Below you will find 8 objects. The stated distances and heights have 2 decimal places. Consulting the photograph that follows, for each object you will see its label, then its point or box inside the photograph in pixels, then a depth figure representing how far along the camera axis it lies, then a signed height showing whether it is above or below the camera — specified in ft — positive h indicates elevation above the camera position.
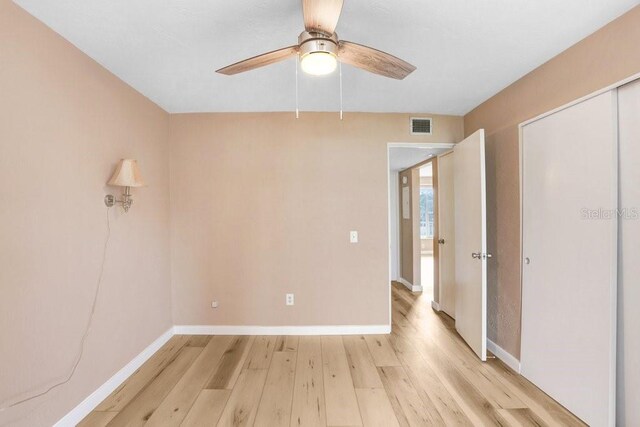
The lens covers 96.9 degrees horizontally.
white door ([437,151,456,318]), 11.31 -1.23
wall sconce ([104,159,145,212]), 6.82 +0.83
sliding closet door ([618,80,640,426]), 5.04 -1.04
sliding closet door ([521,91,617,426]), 5.40 -1.12
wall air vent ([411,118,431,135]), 10.14 +2.89
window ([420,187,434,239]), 29.01 -0.54
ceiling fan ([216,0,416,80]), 3.93 +2.54
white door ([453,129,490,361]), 7.96 -1.09
